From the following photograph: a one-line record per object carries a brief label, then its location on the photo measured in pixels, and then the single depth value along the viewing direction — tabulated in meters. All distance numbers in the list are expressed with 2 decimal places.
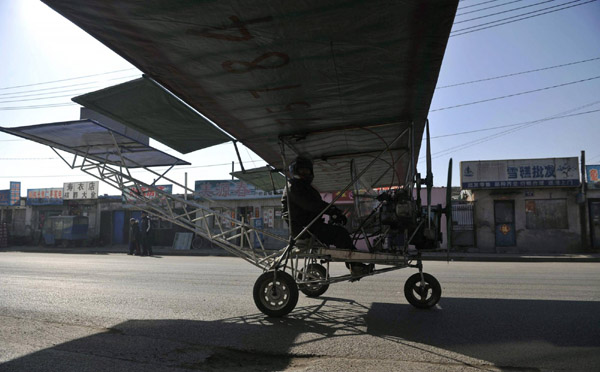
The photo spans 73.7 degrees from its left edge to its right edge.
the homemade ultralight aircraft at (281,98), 3.14
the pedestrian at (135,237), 21.34
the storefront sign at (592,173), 21.36
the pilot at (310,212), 5.43
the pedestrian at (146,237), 21.28
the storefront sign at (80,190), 30.80
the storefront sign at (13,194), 33.91
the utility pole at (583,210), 20.47
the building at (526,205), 20.83
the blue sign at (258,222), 24.95
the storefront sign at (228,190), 26.42
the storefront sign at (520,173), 21.06
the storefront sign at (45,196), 32.08
